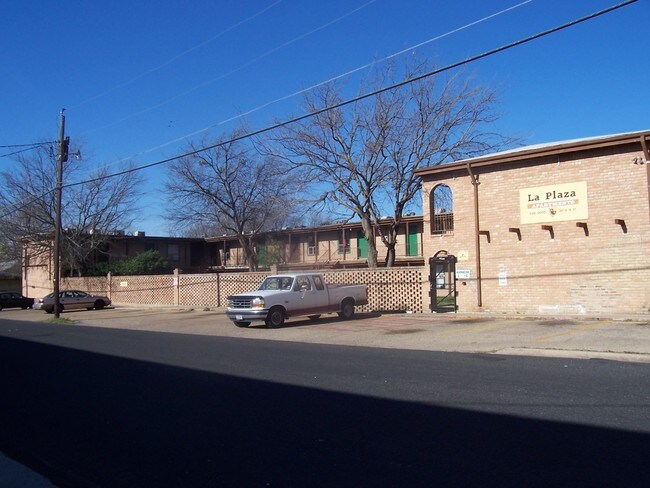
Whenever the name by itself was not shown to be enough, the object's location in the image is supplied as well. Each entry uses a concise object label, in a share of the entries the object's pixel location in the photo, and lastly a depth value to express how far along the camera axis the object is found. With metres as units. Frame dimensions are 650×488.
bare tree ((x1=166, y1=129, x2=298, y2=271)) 39.53
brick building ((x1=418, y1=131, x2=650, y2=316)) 18.12
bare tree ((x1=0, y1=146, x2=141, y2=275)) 40.62
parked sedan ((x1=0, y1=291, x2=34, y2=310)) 41.41
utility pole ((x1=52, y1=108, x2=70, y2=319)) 27.14
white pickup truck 19.59
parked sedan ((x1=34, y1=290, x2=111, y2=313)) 34.22
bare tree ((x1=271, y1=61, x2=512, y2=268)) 29.22
